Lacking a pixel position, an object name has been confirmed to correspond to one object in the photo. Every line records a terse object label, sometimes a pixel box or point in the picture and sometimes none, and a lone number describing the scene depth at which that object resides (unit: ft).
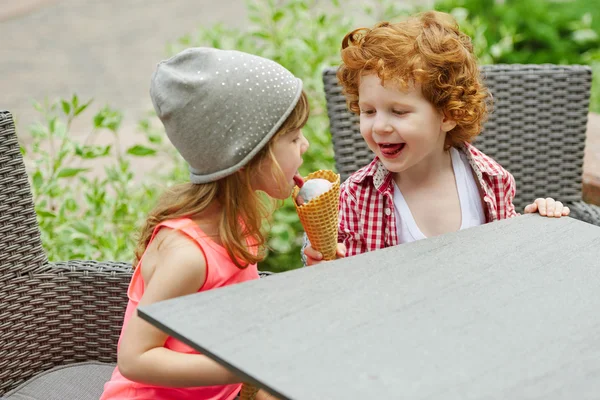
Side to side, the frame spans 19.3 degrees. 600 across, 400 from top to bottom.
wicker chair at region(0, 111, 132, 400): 7.74
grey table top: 6.17
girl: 6.85
